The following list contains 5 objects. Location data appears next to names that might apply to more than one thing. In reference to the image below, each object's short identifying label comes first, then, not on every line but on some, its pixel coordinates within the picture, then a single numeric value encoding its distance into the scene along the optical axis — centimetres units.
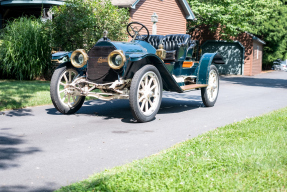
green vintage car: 700
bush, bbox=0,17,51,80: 1483
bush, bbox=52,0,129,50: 1527
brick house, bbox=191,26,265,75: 3084
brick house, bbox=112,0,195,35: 2191
